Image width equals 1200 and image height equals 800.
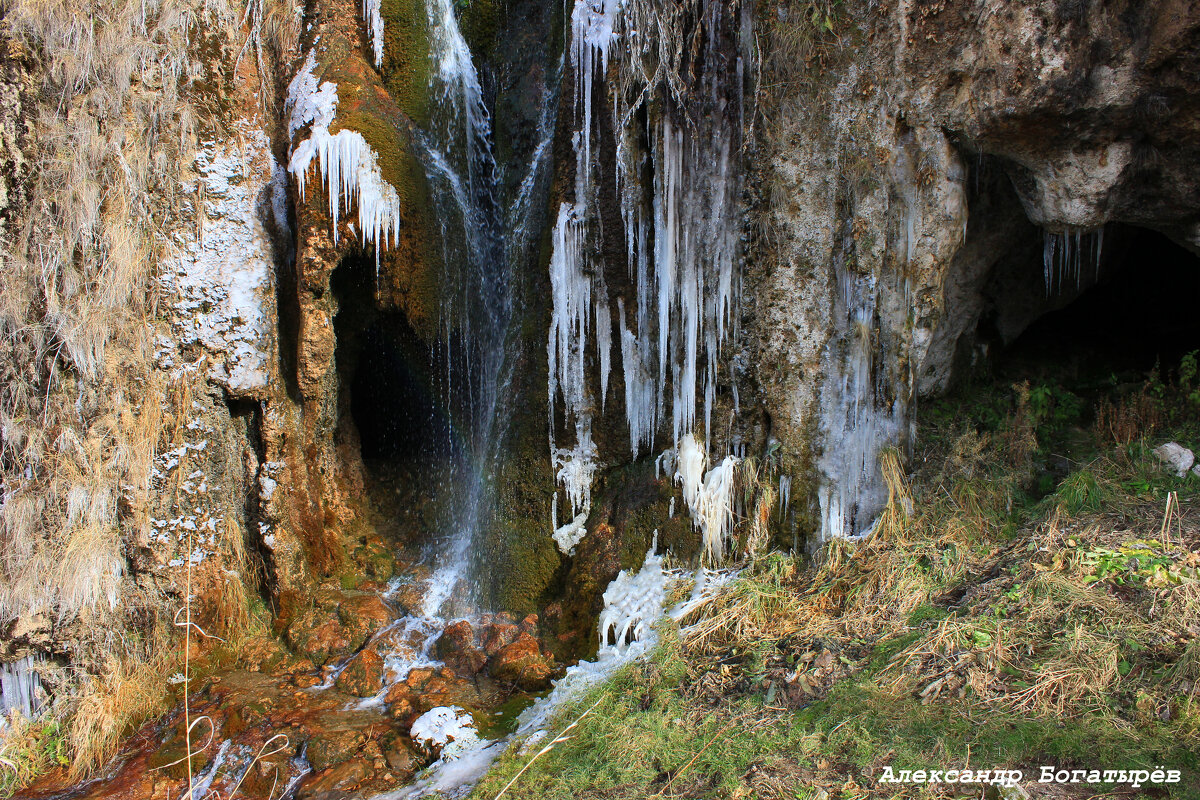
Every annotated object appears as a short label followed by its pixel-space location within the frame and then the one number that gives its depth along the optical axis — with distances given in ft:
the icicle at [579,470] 18.37
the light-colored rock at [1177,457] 14.55
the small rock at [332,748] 13.73
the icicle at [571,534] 18.29
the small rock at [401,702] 15.15
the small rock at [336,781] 12.94
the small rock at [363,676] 16.16
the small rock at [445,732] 13.52
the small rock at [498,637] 16.87
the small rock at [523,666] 15.65
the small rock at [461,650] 16.63
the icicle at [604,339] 17.54
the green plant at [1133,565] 11.73
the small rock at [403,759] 13.32
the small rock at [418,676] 16.22
